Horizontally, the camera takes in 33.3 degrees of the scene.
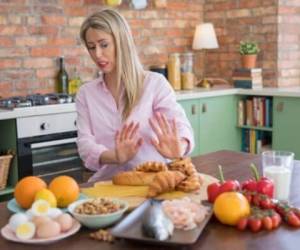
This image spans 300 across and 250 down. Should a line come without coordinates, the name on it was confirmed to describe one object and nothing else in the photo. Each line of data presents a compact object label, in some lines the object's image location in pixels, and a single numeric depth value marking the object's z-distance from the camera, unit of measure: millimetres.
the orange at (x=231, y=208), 1335
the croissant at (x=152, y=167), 1706
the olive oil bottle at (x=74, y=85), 3906
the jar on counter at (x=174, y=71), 4367
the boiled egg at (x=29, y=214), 1278
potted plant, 4414
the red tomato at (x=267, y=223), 1317
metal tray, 1192
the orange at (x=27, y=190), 1429
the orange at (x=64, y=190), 1450
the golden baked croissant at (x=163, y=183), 1547
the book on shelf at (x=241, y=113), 4457
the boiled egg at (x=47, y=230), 1229
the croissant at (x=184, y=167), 1660
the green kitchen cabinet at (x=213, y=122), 4117
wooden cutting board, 1535
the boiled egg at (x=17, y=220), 1262
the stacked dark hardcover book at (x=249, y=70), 4367
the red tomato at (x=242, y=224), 1312
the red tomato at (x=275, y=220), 1328
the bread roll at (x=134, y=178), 1663
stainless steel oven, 3080
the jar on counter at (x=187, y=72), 4402
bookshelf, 4259
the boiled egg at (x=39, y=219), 1247
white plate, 1221
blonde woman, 2000
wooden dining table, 1219
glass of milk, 1559
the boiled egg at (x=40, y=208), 1285
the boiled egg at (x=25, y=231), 1228
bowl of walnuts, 1306
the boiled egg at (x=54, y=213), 1285
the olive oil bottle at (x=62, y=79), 3881
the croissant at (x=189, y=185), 1584
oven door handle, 3125
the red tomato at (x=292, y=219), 1339
